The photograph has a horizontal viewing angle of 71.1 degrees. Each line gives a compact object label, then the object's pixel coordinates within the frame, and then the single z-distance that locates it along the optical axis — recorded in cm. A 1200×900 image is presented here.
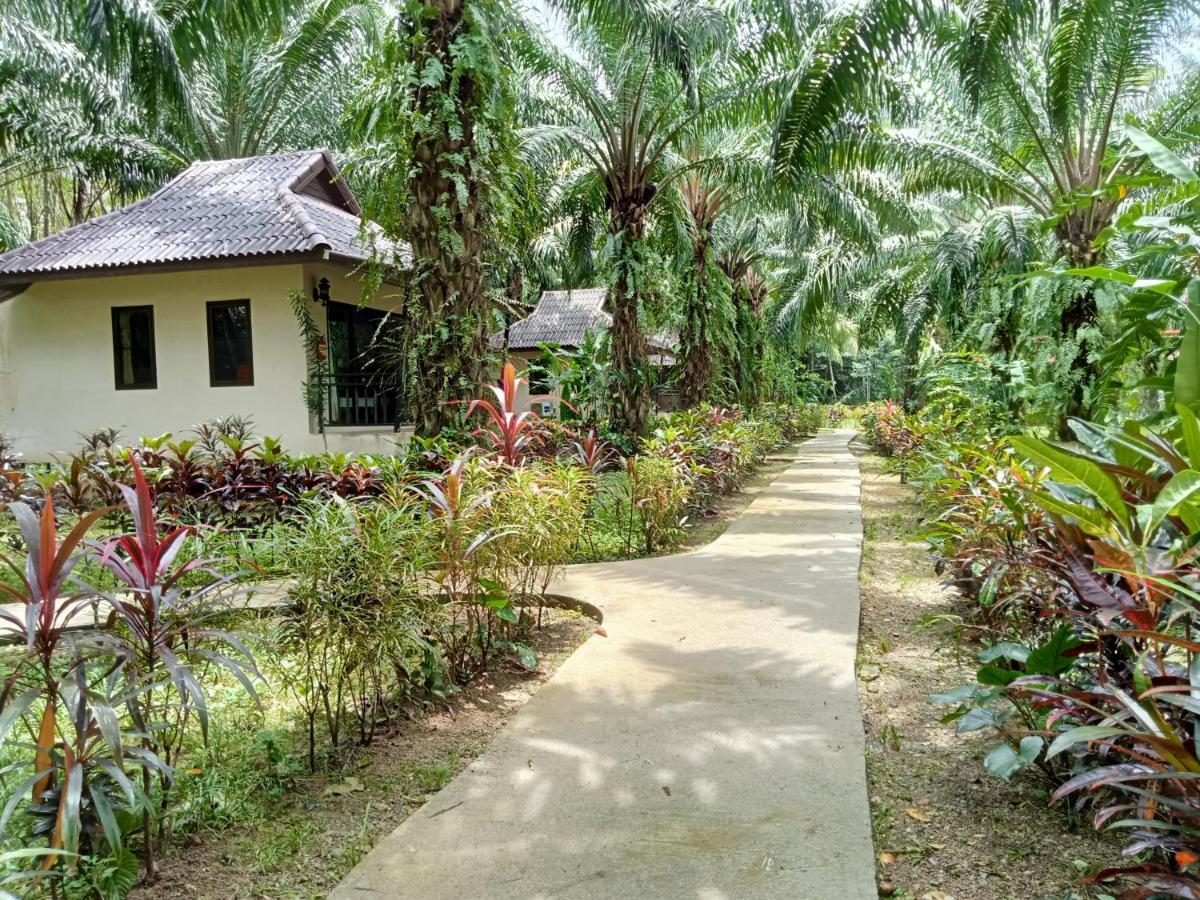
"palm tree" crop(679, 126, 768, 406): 1449
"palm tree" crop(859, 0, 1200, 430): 873
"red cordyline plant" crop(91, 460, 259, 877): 254
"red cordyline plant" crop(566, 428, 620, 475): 905
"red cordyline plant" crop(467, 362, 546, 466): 688
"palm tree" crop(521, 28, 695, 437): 1132
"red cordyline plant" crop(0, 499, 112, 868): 227
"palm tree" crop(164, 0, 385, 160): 1584
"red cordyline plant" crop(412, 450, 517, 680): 421
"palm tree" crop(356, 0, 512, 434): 682
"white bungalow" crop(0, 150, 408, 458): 1250
